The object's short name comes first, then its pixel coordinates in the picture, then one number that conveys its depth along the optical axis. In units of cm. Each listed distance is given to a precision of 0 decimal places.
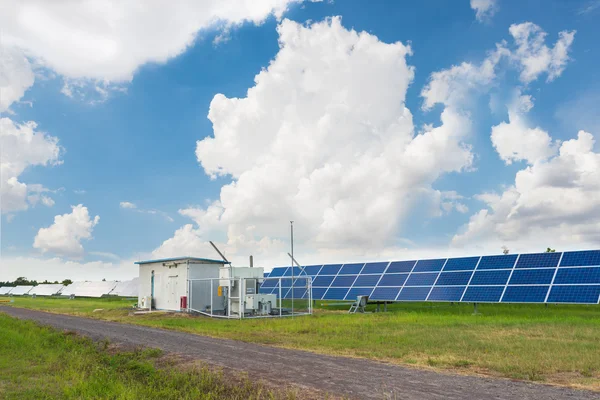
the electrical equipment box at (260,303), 2881
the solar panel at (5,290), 8988
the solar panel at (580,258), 2522
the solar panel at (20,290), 8571
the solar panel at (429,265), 3203
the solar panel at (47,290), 7856
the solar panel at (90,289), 6731
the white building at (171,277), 3316
